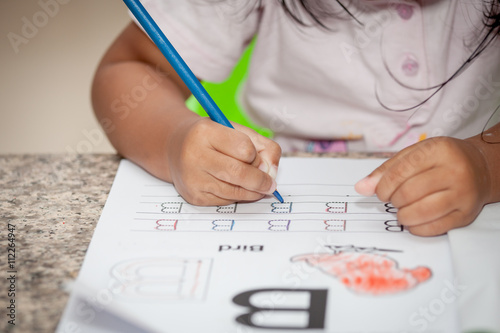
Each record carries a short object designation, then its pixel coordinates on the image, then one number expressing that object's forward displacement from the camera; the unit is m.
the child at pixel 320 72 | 0.82
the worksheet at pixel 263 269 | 0.62
